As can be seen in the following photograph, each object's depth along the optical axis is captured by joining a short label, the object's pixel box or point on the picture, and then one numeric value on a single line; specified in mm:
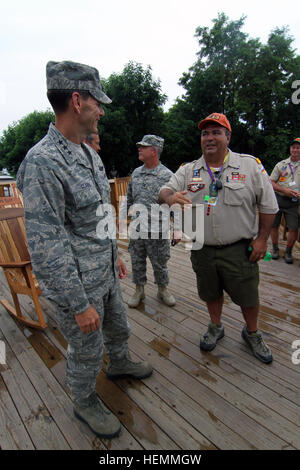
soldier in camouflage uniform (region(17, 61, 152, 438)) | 956
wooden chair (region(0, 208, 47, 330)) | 2182
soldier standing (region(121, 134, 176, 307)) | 2342
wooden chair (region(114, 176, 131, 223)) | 5852
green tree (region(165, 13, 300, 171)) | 13938
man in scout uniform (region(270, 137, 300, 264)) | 3373
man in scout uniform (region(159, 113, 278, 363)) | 1541
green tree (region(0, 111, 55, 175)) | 14219
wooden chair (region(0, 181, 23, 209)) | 4862
